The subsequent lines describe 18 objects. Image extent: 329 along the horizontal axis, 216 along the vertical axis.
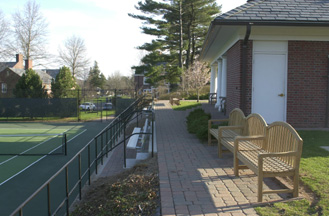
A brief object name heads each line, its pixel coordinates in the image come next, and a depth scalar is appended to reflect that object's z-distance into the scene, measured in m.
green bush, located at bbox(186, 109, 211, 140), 8.43
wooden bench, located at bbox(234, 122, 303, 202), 4.06
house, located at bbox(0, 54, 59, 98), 43.26
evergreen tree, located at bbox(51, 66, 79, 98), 32.96
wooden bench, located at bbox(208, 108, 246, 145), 6.66
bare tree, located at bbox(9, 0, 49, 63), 46.47
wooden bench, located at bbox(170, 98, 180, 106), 24.22
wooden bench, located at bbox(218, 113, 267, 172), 5.29
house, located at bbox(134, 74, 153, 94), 64.38
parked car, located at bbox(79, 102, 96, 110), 33.77
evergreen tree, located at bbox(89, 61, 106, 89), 72.53
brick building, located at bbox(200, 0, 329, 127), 8.99
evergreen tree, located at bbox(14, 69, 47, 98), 29.69
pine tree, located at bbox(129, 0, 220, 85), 37.03
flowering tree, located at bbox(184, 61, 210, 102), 35.44
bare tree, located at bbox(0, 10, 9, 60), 41.47
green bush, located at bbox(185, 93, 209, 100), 32.92
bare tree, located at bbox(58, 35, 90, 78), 58.33
